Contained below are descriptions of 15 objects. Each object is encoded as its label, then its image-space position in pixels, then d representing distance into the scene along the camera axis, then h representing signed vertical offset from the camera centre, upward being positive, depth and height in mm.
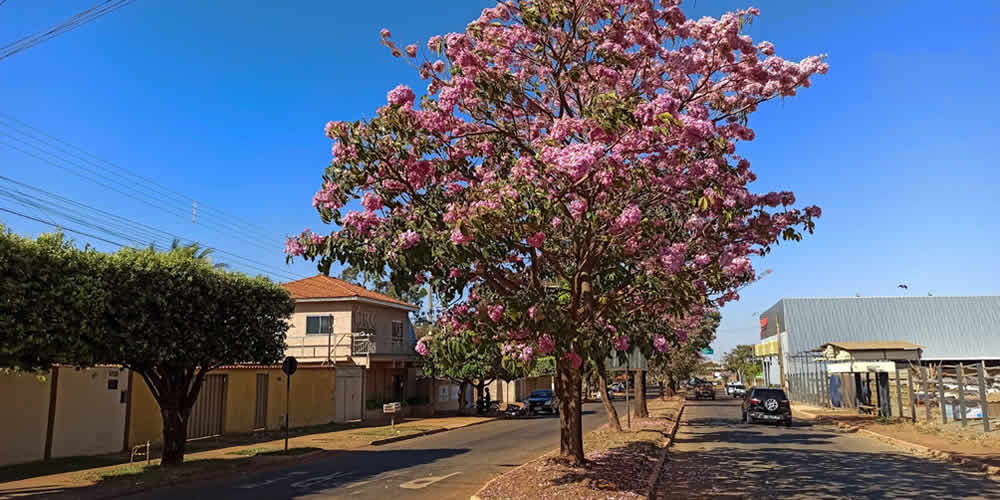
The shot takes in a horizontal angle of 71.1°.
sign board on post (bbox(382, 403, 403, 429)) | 32531 -2128
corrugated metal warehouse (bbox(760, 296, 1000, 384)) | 62256 +3200
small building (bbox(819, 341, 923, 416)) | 32938 -427
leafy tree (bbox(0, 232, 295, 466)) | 13023 +1020
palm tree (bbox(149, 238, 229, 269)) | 28766 +4749
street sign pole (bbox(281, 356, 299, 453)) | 19906 -84
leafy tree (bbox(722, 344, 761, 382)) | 101869 -560
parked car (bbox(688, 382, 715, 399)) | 65875 -2999
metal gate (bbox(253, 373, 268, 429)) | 27812 -1737
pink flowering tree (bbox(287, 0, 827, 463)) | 9117 +2618
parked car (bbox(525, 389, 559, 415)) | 43344 -2598
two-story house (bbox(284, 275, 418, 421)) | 34688 +1193
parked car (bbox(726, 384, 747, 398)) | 69850 -2976
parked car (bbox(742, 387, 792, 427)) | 30656 -2068
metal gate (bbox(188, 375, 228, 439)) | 24047 -1636
